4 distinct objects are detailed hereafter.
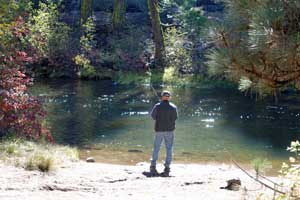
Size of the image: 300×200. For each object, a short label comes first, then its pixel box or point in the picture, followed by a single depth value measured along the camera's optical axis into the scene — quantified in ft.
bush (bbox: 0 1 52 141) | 38.88
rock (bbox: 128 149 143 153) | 46.88
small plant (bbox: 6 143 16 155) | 35.45
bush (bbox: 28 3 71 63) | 101.04
